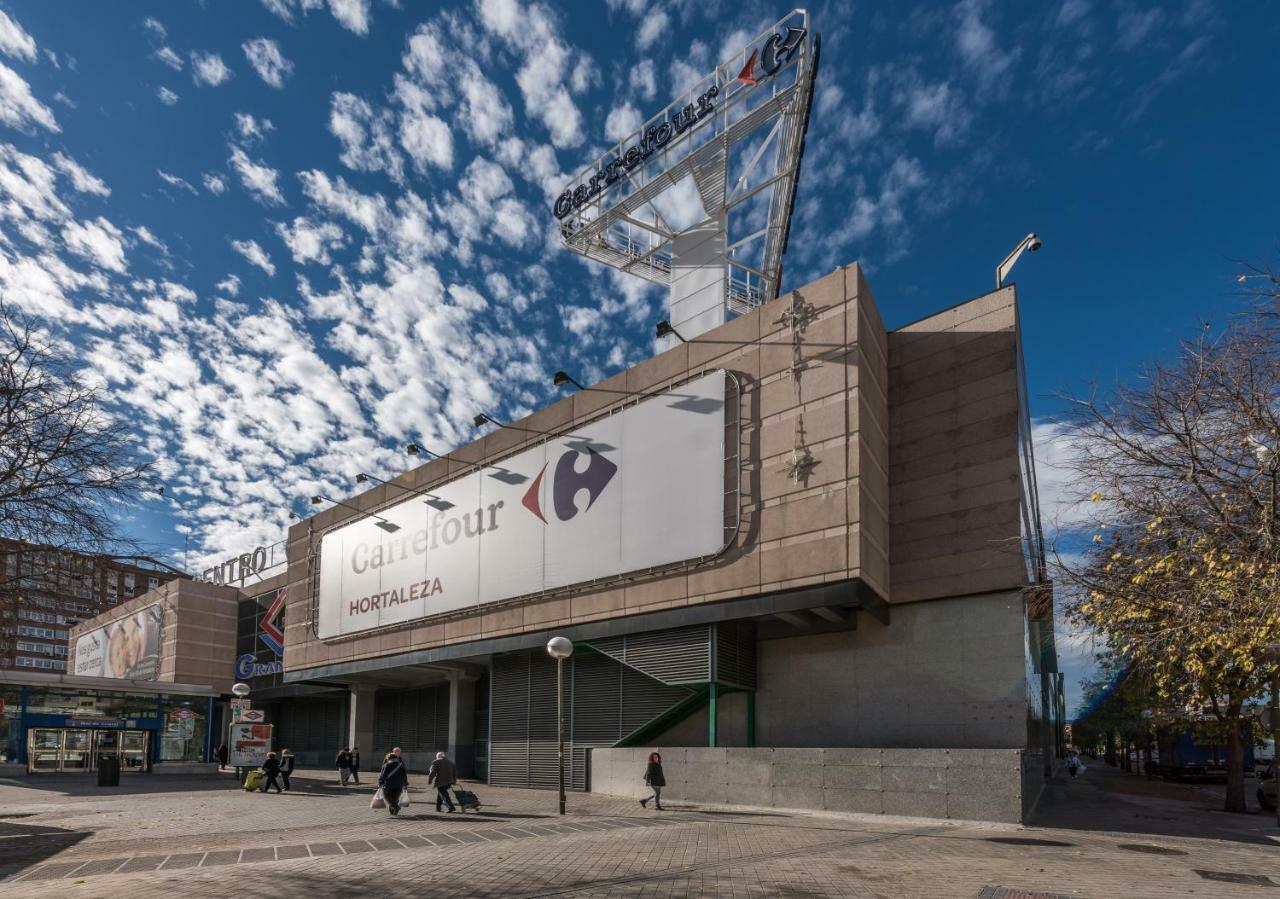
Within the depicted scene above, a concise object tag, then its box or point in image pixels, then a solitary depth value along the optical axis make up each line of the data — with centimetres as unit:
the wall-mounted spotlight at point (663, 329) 2294
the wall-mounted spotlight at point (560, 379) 2628
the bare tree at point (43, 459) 1437
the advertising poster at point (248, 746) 3253
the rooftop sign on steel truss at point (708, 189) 3094
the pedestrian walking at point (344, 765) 3053
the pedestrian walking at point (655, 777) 2041
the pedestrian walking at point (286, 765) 2801
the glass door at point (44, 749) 4034
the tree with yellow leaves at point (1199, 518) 1063
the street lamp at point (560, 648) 1955
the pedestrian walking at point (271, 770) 2758
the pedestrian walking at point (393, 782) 1925
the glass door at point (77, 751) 4216
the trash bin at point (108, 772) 3088
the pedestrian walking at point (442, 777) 1978
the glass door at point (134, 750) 4422
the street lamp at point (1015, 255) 2422
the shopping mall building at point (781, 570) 2180
